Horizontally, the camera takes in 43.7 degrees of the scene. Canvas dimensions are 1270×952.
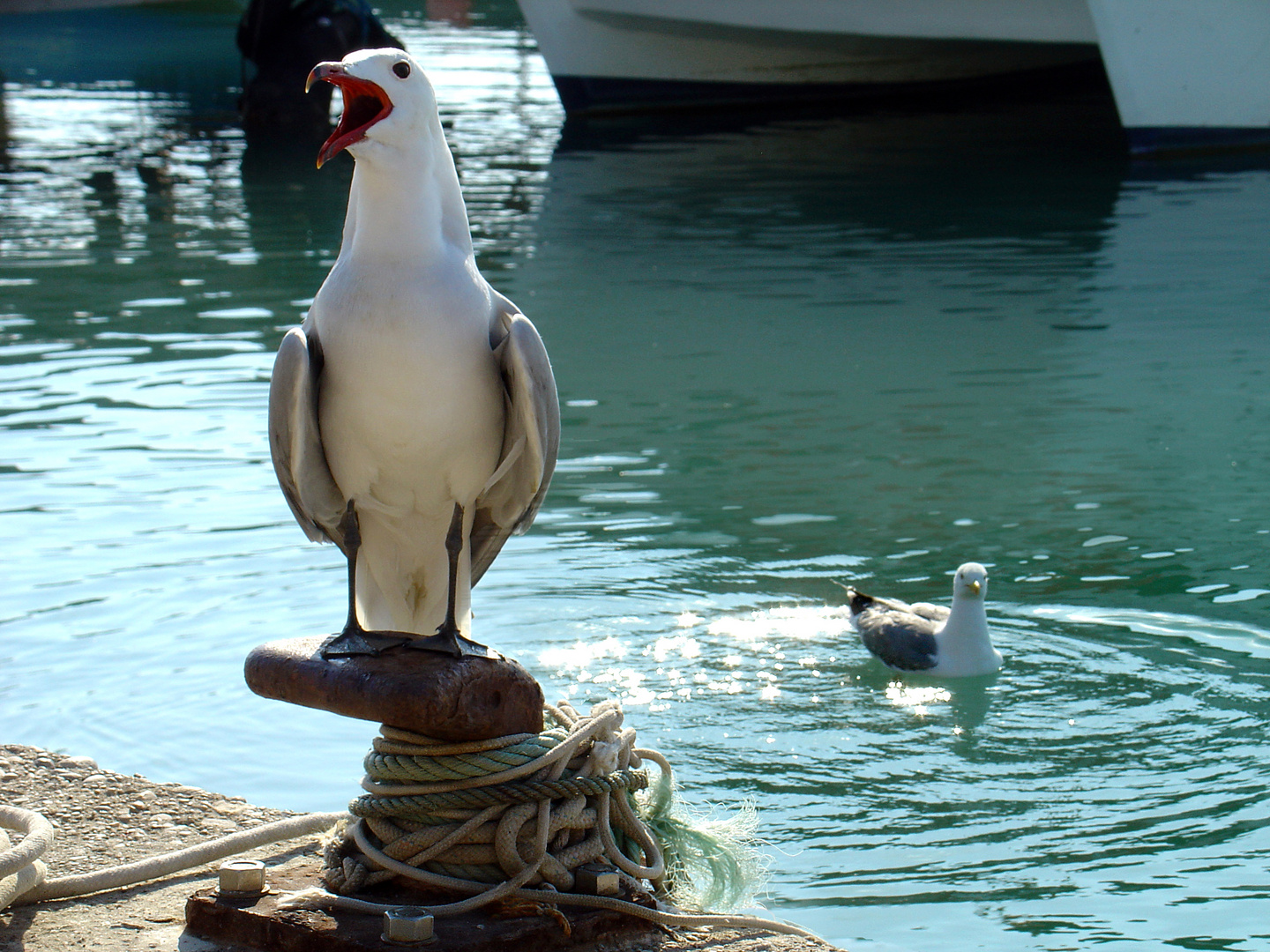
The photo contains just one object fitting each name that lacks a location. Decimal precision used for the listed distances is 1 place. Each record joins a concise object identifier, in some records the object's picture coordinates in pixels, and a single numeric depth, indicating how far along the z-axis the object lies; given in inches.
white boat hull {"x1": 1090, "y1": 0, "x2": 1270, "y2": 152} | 725.3
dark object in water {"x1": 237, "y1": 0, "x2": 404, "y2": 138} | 877.8
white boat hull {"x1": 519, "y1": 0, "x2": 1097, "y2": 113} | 877.8
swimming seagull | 241.8
